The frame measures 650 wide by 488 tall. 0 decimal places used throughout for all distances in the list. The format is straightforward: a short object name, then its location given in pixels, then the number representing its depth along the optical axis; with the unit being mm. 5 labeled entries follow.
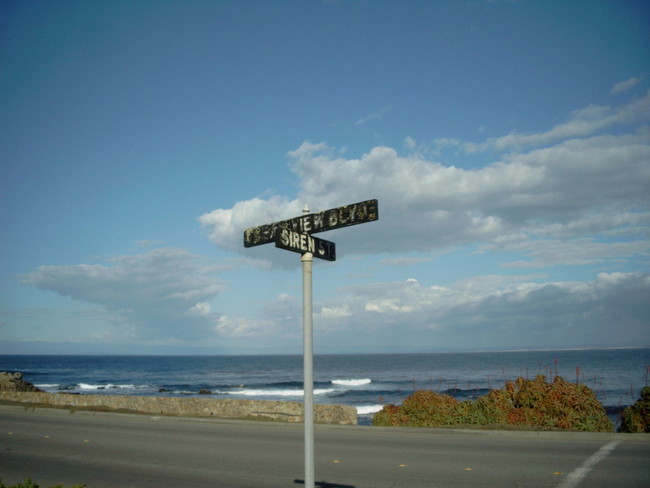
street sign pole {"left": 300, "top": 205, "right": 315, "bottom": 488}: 4496
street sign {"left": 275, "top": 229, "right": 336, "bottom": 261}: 4660
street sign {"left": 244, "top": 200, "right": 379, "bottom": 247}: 4965
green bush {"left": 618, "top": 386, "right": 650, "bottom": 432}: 13562
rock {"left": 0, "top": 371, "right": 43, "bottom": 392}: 31364
